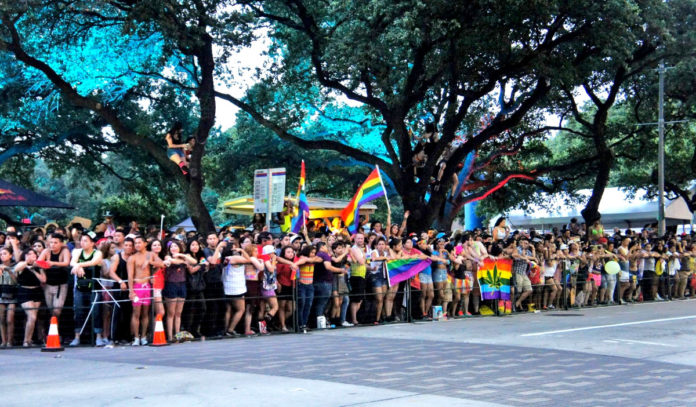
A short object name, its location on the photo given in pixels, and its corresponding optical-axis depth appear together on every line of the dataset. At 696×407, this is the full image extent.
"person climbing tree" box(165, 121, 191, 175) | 22.67
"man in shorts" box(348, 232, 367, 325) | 16.25
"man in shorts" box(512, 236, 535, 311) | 19.23
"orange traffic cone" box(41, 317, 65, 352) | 12.62
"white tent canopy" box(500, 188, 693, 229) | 37.84
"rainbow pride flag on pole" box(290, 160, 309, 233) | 18.38
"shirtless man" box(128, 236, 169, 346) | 13.37
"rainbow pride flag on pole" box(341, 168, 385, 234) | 19.38
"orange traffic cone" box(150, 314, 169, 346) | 13.28
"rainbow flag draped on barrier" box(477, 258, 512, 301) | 18.73
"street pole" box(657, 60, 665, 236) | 28.65
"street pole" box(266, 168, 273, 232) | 17.02
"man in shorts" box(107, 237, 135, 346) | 13.45
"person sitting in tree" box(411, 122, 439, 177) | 24.91
